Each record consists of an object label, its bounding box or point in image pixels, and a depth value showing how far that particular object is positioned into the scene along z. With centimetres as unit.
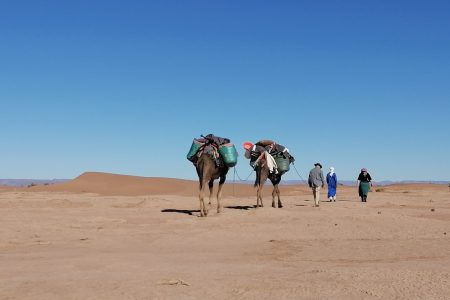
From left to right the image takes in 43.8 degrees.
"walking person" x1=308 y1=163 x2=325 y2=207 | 2306
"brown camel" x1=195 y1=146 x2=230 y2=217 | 1736
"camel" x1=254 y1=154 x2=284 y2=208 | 2025
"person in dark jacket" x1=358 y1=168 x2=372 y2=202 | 2761
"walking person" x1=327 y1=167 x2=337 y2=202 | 2764
